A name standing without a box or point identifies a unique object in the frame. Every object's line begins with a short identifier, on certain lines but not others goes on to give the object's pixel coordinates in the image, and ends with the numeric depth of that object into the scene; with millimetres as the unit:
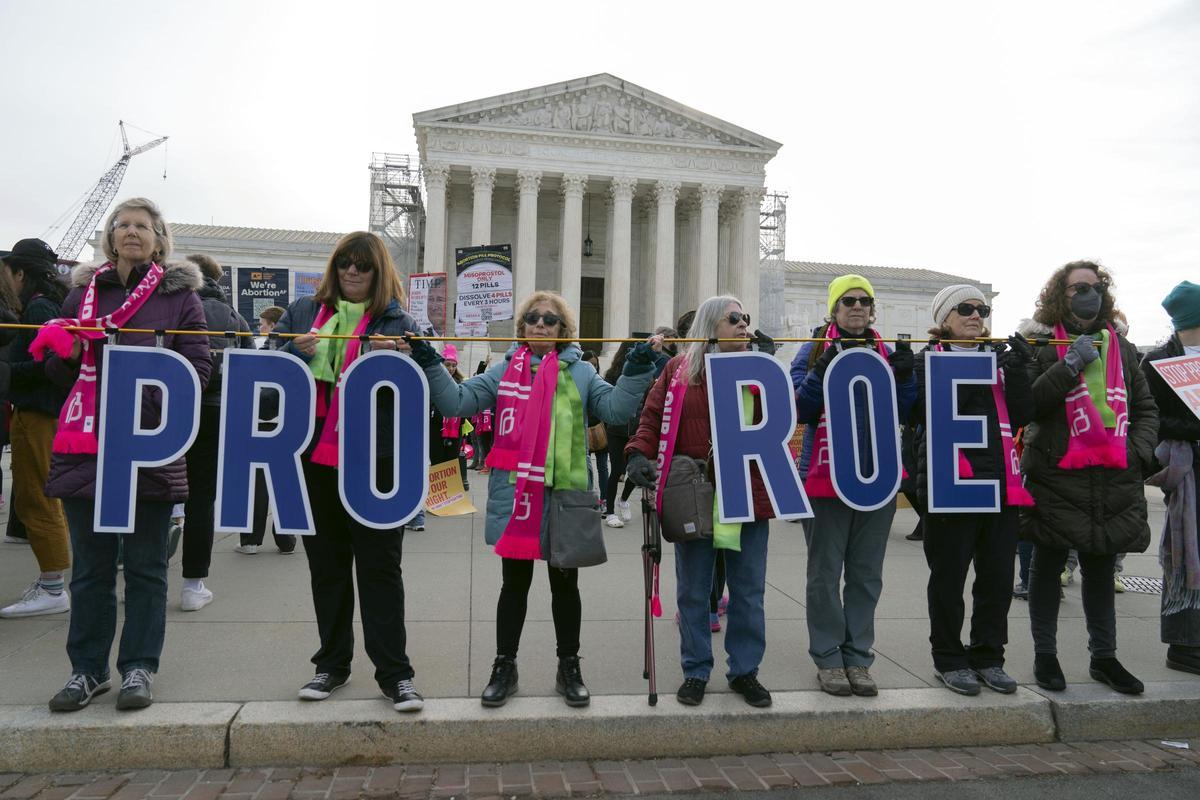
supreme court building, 41406
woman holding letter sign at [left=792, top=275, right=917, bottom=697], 4012
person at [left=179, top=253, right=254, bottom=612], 5289
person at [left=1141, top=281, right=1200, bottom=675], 4426
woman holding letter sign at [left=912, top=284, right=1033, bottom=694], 4070
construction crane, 79625
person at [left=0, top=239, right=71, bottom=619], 4691
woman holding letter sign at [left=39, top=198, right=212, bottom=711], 3561
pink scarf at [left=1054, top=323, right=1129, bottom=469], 4109
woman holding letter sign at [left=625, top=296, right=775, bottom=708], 3809
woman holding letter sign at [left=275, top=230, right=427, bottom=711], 3652
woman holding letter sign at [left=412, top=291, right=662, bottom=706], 3705
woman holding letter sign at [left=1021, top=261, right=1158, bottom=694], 4113
